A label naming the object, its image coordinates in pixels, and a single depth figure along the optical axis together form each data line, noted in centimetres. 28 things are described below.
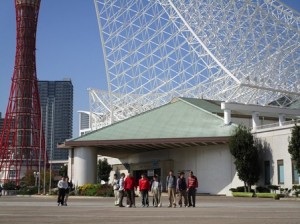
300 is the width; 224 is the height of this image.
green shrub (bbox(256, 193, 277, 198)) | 3763
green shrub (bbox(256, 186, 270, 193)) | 4353
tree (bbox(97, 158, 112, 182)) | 7102
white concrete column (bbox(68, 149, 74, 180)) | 5603
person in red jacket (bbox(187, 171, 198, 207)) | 2430
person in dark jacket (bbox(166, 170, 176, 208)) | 2419
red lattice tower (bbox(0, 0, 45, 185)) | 8775
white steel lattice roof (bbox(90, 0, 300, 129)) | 5384
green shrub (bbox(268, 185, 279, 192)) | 4244
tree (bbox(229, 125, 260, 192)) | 4466
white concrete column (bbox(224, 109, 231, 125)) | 5159
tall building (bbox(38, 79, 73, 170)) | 17038
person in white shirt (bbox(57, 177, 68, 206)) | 2533
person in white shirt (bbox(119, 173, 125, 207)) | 2456
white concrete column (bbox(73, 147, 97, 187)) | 5300
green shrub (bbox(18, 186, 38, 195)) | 5449
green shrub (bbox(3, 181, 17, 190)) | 6649
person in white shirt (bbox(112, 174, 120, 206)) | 2543
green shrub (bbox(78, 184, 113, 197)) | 4121
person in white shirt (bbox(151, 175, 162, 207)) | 2458
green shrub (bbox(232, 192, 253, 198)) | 4065
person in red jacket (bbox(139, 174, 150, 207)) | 2461
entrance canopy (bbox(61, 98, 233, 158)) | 5041
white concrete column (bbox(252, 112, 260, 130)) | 5110
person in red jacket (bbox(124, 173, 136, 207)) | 2402
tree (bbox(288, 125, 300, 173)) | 3812
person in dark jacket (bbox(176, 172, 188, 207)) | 2494
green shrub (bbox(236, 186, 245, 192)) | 4538
